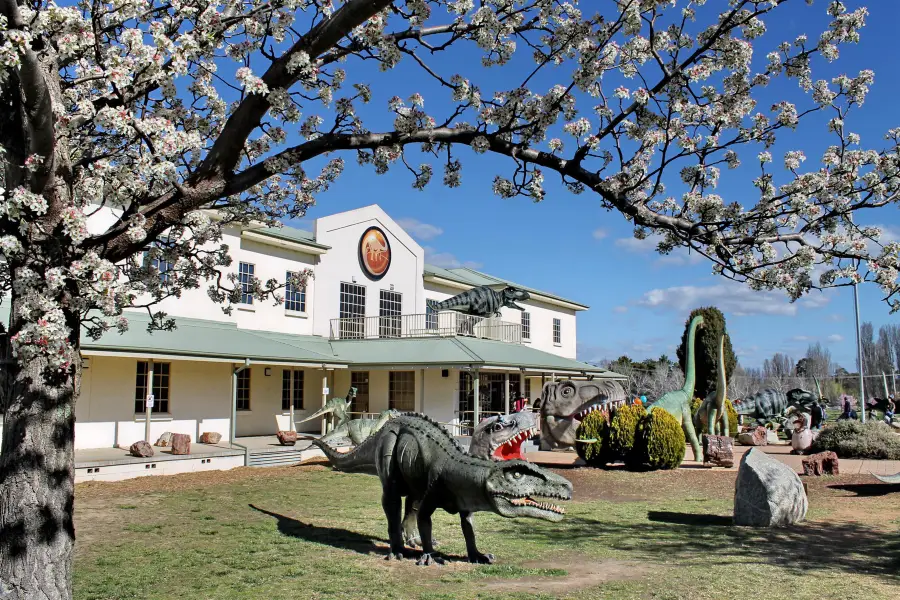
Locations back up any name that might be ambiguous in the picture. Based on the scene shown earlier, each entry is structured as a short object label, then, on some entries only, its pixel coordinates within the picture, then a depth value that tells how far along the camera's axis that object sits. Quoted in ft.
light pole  93.76
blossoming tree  14.98
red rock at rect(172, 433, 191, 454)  56.90
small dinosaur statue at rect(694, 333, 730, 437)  60.30
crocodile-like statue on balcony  83.82
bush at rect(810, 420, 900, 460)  57.93
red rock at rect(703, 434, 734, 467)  55.52
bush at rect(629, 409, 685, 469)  52.80
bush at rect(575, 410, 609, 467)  55.47
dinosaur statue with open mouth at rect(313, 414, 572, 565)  22.91
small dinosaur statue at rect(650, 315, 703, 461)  56.80
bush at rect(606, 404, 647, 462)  54.08
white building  60.59
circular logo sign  89.51
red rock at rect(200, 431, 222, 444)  64.80
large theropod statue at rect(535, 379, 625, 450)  60.18
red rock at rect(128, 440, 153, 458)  53.62
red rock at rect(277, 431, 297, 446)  66.54
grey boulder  32.89
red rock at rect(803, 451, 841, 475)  50.03
